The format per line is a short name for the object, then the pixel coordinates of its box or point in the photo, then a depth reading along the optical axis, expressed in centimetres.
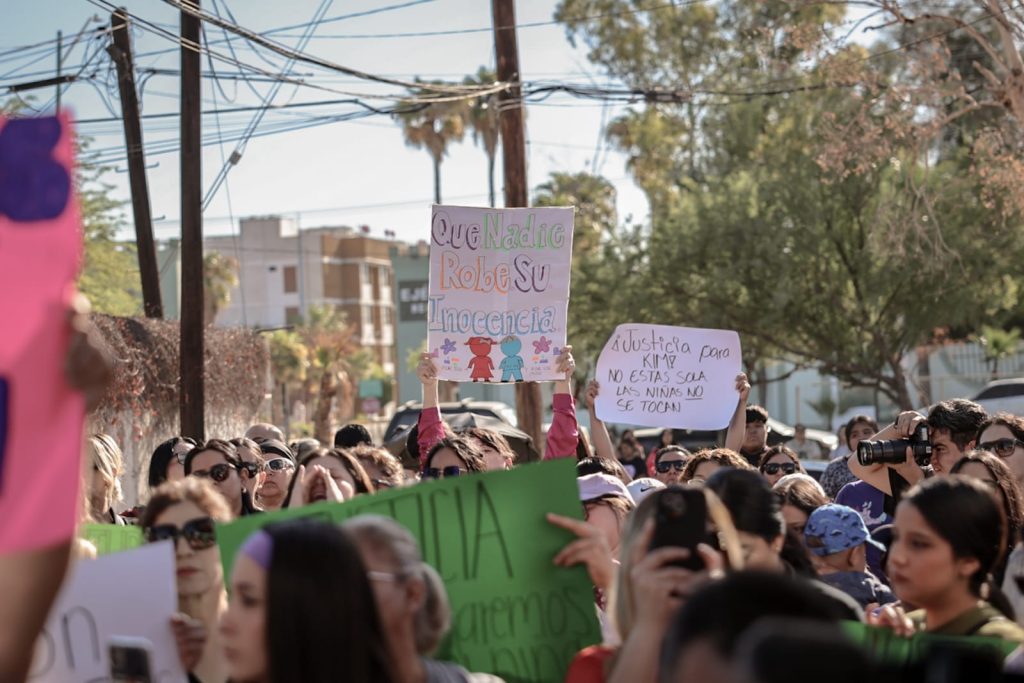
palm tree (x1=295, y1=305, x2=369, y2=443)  3775
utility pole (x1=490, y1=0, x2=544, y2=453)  1410
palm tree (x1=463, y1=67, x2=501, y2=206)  5142
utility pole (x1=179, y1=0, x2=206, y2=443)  1469
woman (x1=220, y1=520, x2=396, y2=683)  260
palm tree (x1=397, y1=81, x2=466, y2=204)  5534
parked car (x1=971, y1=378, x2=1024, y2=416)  2031
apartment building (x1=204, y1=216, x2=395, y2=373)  8656
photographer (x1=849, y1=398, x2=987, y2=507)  654
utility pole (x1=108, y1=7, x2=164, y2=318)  1689
